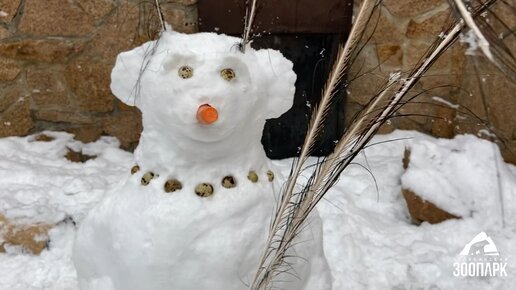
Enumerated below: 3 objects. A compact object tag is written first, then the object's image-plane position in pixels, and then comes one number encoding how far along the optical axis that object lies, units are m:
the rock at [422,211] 1.97
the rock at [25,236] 1.79
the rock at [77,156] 2.29
